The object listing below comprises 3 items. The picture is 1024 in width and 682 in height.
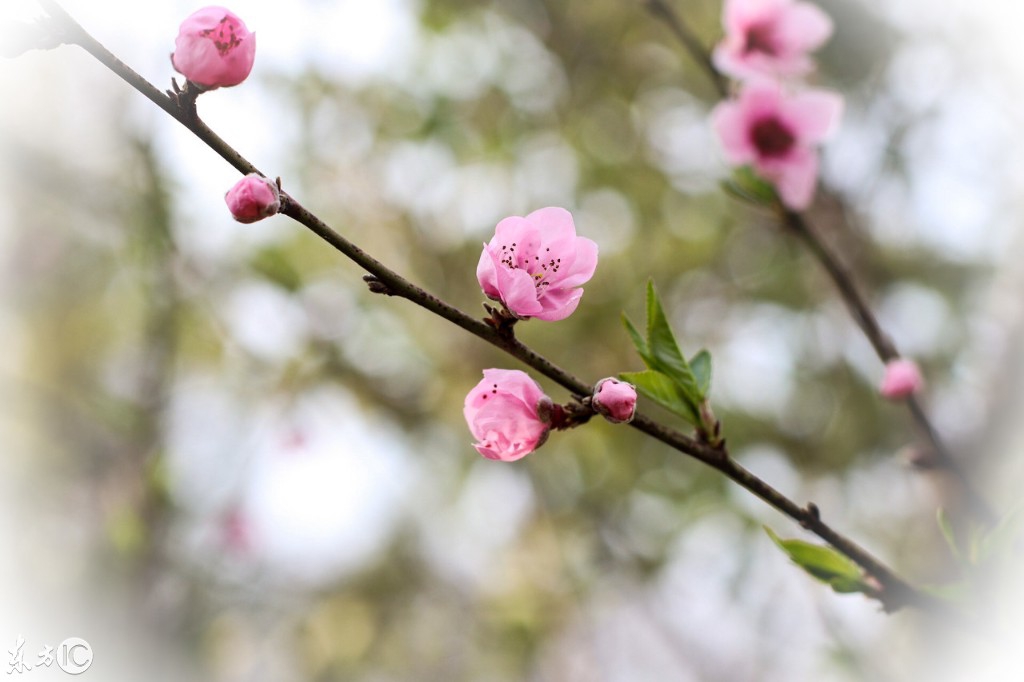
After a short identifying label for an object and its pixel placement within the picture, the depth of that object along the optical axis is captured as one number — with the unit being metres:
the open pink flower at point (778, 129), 1.02
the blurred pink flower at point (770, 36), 1.04
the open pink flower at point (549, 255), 0.84
